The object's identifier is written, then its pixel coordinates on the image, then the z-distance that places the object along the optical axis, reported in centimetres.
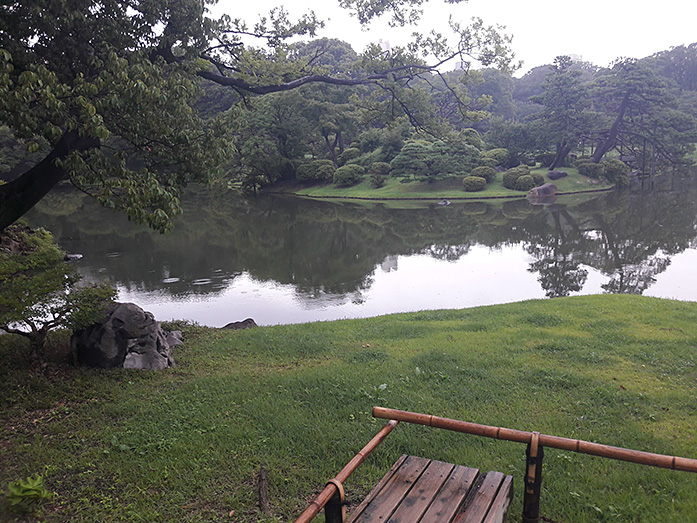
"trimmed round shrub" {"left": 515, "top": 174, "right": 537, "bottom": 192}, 3161
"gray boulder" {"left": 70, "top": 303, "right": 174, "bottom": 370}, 570
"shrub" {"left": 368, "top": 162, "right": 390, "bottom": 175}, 3562
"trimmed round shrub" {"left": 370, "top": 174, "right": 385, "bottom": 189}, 3538
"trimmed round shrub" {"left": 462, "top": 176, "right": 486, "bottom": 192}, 3195
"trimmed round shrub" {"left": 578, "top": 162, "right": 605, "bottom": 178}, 3391
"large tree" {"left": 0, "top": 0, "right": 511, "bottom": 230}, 436
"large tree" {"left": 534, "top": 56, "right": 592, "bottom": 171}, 3331
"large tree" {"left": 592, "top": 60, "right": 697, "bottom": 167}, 3203
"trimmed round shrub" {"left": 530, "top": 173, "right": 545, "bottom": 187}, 3214
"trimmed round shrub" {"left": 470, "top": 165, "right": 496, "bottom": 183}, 3300
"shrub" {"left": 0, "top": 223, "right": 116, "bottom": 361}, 507
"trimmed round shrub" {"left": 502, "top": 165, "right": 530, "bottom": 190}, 3244
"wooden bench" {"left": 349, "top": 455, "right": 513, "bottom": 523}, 228
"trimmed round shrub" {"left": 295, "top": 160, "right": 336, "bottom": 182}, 3712
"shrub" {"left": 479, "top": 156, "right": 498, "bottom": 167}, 3394
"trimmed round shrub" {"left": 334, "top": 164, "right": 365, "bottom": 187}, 3572
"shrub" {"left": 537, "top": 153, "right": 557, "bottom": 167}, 3678
